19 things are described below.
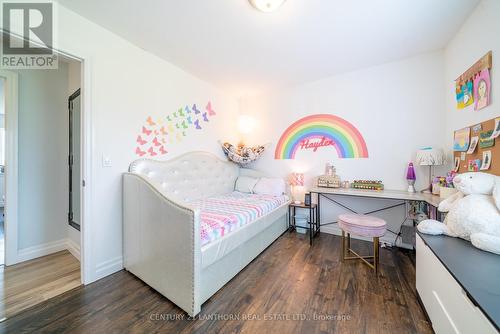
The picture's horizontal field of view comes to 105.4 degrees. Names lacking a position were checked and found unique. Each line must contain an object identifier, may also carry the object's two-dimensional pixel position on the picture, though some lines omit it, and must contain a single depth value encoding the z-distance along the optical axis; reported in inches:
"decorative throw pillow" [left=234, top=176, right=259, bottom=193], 125.5
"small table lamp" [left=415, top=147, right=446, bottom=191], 80.4
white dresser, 29.6
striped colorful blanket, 62.2
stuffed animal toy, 43.3
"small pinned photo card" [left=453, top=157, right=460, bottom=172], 73.2
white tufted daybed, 52.9
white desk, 76.0
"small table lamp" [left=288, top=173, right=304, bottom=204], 114.7
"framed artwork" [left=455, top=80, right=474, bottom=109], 66.3
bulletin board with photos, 53.7
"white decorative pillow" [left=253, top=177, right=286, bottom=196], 115.7
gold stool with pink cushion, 72.1
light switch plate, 71.8
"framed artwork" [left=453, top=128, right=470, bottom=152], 67.5
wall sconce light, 140.6
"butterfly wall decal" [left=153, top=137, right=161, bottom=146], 88.9
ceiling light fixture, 58.2
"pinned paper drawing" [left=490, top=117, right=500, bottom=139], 52.3
